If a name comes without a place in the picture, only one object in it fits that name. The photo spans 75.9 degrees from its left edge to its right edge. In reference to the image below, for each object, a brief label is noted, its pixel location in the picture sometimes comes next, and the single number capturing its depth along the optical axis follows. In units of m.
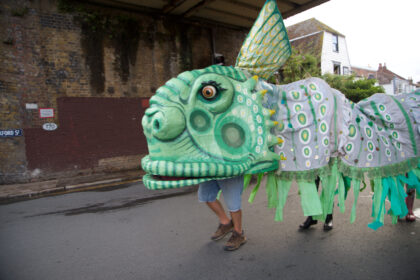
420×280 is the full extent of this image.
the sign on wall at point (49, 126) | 7.29
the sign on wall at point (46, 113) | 7.26
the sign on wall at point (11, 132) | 6.83
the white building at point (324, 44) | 18.70
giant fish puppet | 1.89
